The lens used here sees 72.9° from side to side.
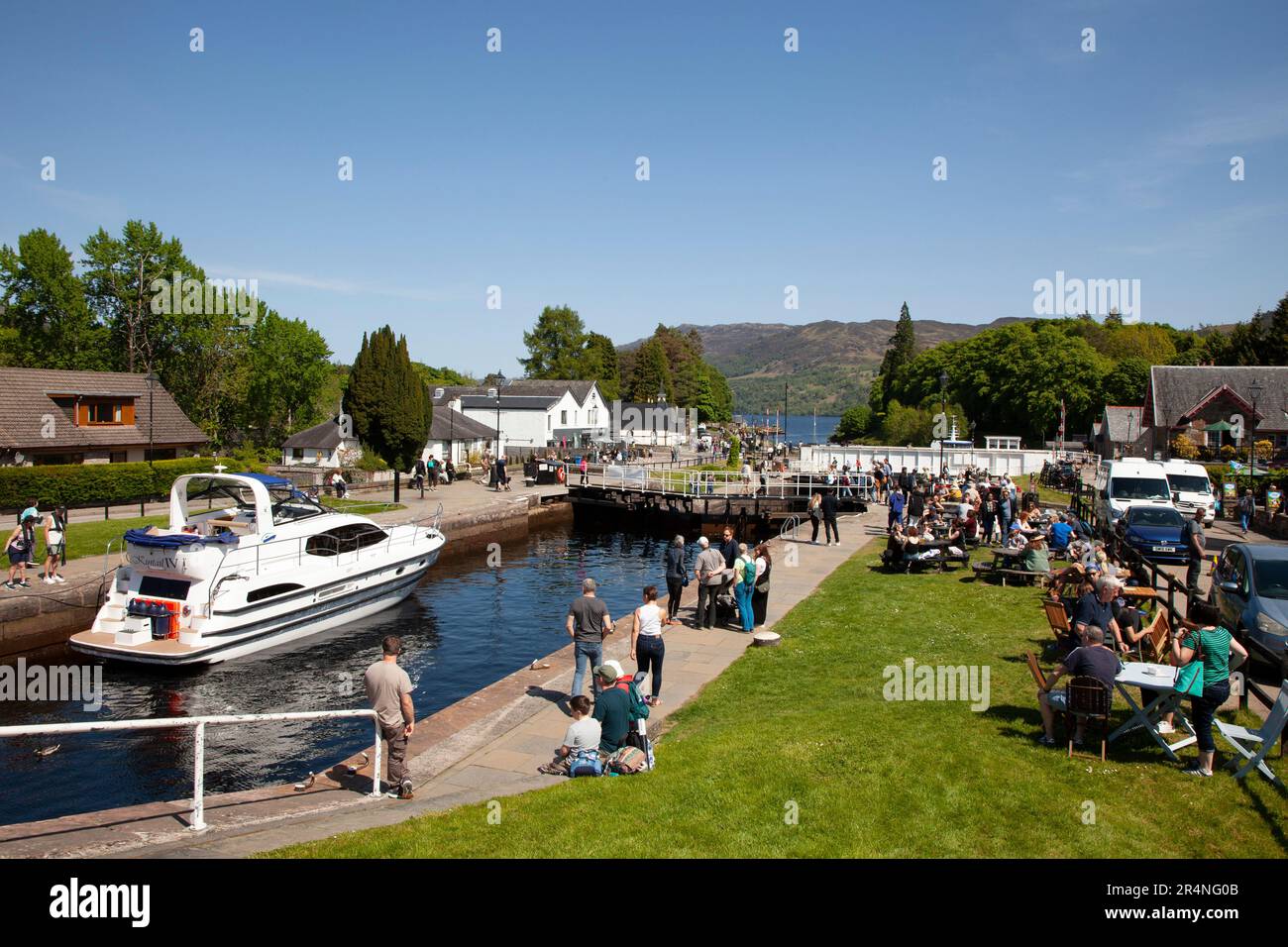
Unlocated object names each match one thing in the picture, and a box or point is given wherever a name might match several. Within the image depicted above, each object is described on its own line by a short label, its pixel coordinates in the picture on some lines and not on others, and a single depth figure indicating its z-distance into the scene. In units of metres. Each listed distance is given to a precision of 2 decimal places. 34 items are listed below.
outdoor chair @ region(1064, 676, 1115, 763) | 9.02
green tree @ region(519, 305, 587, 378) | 136.12
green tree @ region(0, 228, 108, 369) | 57.09
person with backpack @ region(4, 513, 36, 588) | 21.03
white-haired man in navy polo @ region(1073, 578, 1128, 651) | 11.77
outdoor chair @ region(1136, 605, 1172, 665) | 11.79
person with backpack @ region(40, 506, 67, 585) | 21.69
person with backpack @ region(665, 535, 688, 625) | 17.73
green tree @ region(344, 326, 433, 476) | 39.12
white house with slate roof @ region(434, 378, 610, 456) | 76.81
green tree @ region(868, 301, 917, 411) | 135.62
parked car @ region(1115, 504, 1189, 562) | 22.55
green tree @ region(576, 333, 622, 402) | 130.88
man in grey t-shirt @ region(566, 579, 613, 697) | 12.73
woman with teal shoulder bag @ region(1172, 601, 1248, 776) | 8.64
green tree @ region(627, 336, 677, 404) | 125.75
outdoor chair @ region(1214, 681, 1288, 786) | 8.12
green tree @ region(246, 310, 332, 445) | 67.31
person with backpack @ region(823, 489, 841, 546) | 28.54
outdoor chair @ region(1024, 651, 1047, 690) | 9.95
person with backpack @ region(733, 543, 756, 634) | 16.67
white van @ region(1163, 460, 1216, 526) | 28.78
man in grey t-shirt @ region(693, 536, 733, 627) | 17.11
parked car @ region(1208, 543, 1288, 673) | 12.52
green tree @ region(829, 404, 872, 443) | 135.25
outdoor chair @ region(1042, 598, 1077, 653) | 12.73
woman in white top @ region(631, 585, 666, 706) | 12.53
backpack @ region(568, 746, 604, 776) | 9.54
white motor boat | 18.62
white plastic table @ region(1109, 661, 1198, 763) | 8.94
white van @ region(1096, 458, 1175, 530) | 26.38
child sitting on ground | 9.67
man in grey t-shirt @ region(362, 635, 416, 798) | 9.30
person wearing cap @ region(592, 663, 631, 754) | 10.05
